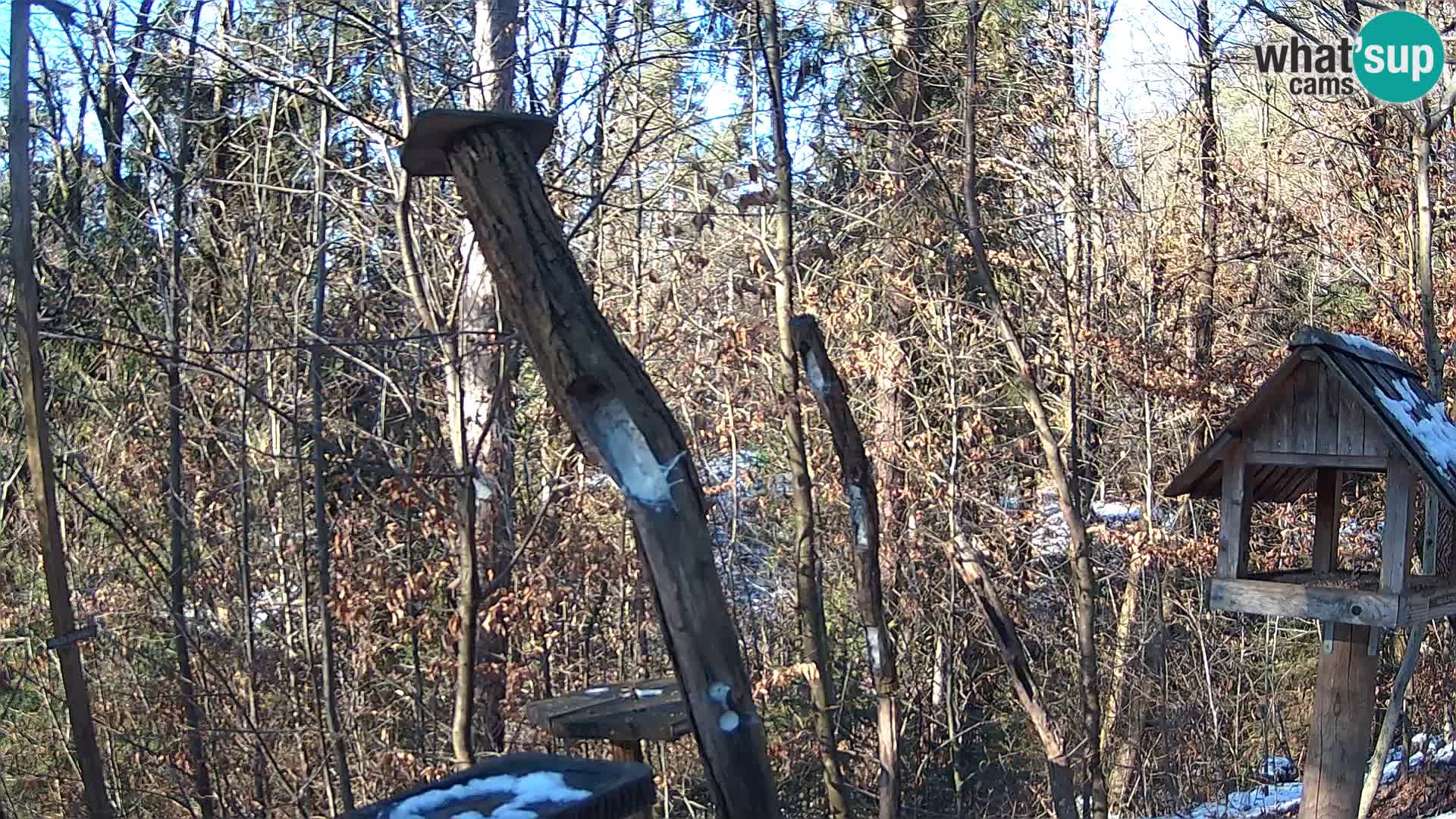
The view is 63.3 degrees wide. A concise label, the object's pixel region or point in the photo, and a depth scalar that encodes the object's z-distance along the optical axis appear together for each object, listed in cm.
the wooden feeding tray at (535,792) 232
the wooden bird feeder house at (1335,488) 351
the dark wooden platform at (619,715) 362
